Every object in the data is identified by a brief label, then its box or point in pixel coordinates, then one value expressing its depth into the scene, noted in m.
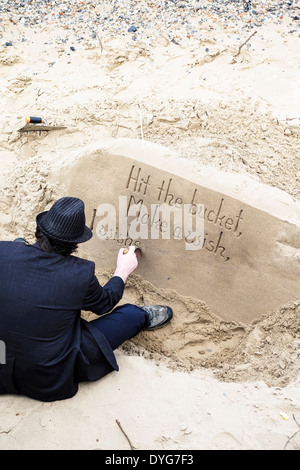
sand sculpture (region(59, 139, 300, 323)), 2.68
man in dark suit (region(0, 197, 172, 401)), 1.92
